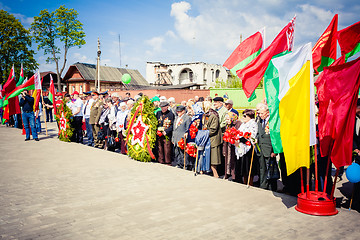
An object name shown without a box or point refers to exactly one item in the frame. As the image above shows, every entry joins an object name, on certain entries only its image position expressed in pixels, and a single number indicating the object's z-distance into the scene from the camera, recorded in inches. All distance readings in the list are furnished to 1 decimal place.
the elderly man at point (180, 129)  348.8
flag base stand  205.5
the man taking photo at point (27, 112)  525.3
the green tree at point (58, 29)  1774.1
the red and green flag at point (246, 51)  329.7
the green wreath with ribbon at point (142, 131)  378.9
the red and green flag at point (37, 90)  572.3
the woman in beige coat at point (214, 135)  310.3
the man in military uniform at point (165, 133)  373.7
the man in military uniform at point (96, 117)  475.5
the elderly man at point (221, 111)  346.6
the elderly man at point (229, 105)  350.6
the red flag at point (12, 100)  624.7
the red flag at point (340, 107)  196.7
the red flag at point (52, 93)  599.4
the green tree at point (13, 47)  1628.6
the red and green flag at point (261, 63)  253.6
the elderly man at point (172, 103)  483.5
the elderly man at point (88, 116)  511.8
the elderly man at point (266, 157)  266.1
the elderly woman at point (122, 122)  430.3
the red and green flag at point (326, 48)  246.8
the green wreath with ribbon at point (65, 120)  530.3
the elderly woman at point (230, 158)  302.4
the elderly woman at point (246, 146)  277.4
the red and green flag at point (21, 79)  655.6
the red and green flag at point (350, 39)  224.3
